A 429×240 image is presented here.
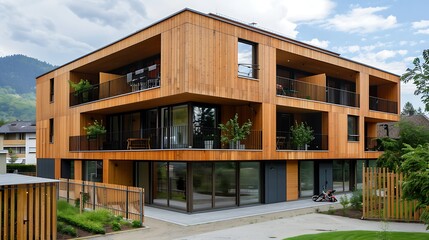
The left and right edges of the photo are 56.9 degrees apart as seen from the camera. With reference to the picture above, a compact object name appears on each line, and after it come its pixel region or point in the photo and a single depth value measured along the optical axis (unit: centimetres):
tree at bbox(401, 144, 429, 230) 1004
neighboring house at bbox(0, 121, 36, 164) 7356
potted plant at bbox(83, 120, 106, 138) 2384
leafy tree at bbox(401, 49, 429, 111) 1703
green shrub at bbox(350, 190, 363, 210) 1761
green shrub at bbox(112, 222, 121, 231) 1335
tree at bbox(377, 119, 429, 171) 2031
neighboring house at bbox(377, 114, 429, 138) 4012
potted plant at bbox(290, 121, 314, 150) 2250
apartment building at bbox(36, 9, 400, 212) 1781
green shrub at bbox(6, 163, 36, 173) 4519
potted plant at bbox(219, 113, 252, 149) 1883
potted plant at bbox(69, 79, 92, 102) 2516
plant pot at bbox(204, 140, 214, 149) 1897
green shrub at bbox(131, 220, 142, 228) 1405
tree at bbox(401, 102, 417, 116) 9773
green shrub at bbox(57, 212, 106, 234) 1279
